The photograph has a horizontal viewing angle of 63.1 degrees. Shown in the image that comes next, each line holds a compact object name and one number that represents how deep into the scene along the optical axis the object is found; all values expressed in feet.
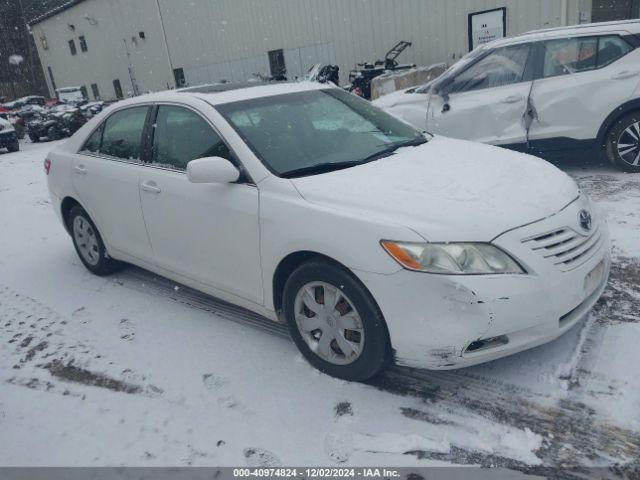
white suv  18.89
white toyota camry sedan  8.14
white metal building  47.14
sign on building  43.68
